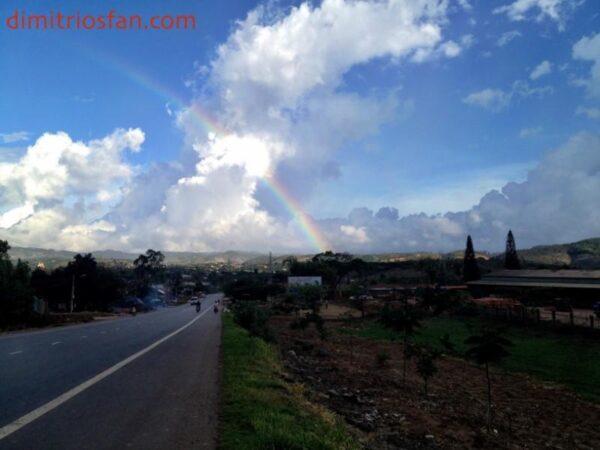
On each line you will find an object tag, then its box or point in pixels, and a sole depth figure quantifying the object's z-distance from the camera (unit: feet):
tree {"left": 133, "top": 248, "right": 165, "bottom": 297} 521.24
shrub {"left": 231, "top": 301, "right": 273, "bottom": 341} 93.35
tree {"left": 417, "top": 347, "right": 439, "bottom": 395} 50.60
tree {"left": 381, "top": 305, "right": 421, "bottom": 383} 65.41
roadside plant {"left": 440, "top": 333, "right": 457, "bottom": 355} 71.20
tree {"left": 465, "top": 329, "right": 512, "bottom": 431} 41.26
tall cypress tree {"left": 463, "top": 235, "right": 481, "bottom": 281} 343.26
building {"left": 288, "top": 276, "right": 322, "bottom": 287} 398.83
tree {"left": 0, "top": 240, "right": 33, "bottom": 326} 126.82
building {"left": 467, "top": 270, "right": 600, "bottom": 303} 203.92
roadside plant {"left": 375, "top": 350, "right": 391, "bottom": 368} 76.20
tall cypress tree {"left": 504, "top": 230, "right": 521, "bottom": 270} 353.92
